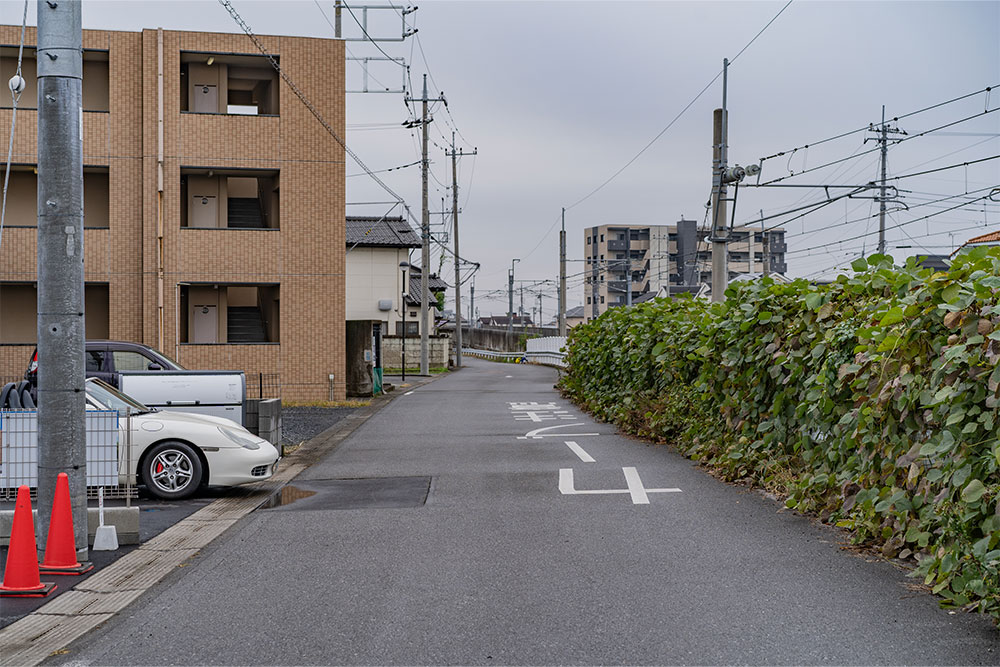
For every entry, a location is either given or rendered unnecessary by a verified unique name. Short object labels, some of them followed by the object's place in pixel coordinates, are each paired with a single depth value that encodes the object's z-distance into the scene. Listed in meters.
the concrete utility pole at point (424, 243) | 41.47
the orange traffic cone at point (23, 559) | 5.75
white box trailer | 13.20
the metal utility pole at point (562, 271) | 41.06
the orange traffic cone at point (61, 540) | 6.26
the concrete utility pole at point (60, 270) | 6.40
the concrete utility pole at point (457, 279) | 53.94
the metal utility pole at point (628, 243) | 50.24
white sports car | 9.54
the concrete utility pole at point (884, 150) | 33.40
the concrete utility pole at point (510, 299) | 78.31
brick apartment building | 22.02
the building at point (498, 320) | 180.77
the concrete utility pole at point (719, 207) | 18.36
